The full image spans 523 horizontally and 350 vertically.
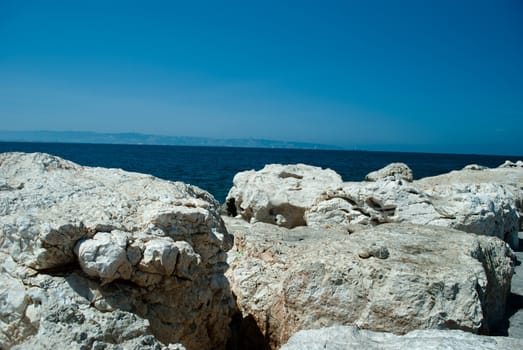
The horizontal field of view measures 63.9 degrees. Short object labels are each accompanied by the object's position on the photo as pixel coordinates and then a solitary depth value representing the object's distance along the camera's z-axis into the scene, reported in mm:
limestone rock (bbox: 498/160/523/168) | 23566
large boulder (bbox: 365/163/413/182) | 20194
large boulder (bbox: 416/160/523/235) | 14570
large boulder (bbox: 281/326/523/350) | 3283
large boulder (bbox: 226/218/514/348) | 4805
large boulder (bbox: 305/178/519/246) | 8797
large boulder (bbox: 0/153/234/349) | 3785
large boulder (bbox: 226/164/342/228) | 11984
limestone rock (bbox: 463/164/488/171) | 21156
